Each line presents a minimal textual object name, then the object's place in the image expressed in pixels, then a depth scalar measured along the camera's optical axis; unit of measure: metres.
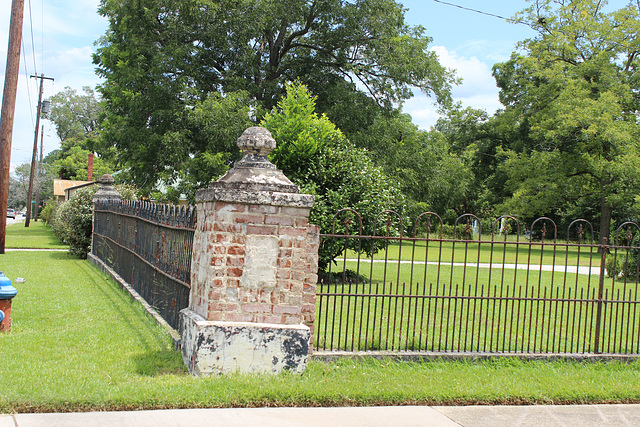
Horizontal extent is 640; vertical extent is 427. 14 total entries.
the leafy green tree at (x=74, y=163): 68.99
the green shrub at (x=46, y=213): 42.20
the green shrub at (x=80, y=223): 17.95
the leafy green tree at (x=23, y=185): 85.19
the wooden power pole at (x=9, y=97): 14.05
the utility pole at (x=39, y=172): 64.41
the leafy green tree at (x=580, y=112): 31.06
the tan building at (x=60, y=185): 57.13
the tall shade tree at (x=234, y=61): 23.52
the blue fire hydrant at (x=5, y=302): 6.74
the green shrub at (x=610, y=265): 18.30
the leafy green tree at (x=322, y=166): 12.45
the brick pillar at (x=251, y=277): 5.36
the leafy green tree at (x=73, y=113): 84.44
